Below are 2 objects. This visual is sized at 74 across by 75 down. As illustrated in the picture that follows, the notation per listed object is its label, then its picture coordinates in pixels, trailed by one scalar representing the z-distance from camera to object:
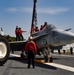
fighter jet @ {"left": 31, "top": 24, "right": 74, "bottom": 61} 9.18
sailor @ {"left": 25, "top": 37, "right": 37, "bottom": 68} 6.93
